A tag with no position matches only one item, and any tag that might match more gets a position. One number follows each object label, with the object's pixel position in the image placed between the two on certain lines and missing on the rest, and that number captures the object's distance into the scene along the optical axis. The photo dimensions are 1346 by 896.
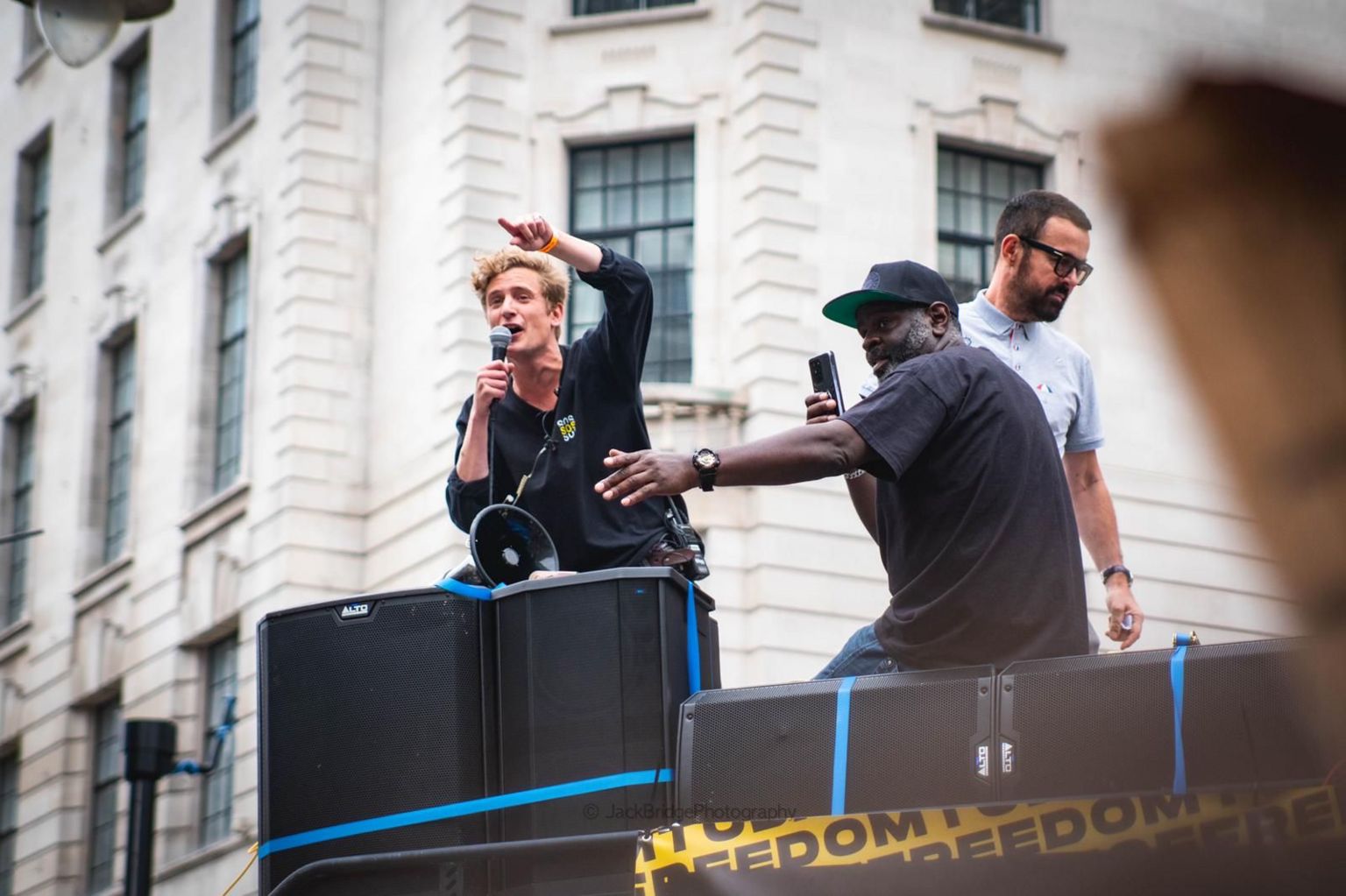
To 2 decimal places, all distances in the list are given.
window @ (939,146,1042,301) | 35.15
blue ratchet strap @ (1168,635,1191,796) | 7.36
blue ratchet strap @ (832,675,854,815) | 8.02
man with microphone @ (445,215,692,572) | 9.68
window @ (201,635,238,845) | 38.63
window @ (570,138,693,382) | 34.61
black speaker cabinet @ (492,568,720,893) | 8.66
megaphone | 9.43
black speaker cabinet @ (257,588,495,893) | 8.92
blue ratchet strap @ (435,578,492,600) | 9.06
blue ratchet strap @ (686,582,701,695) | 9.06
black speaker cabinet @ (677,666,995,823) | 7.83
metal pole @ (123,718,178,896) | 16.78
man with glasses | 10.47
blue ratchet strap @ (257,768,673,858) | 8.64
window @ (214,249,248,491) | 40.32
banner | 6.83
